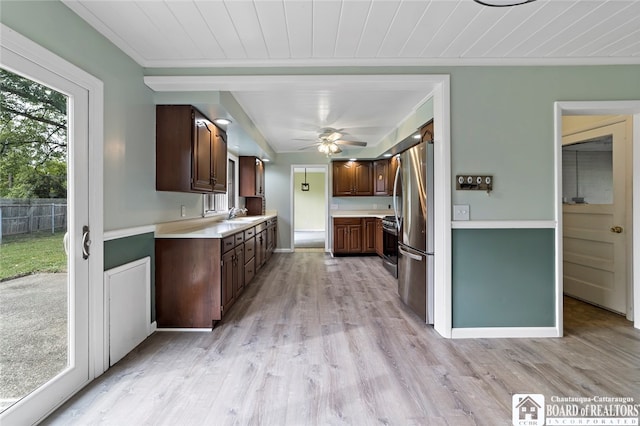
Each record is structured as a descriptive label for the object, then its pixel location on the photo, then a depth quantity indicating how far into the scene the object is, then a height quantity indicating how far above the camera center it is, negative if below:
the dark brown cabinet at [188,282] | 2.79 -0.66
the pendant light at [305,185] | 12.11 +1.07
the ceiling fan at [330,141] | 4.86 +1.19
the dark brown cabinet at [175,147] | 2.87 +0.62
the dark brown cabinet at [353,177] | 6.90 +0.79
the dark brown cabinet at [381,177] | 6.75 +0.77
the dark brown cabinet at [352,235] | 6.63 -0.52
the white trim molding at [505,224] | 2.65 -0.11
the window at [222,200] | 4.47 +0.20
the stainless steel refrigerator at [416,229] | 2.85 -0.18
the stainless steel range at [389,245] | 4.75 -0.57
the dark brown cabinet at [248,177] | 5.96 +0.69
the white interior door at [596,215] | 3.12 -0.04
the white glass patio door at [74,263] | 1.74 -0.33
